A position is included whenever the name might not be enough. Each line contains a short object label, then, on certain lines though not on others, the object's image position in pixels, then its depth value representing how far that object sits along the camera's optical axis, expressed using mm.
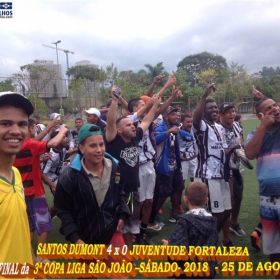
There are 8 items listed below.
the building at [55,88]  31734
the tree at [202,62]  75062
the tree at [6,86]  24141
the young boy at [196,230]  2600
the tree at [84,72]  50456
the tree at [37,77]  31500
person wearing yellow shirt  1794
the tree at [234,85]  36009
